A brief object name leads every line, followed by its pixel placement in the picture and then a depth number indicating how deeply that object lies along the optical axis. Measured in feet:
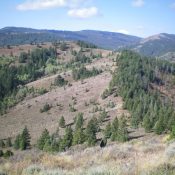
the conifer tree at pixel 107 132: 214.01
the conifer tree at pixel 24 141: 240.12
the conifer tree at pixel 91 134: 193.63
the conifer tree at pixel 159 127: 193.77
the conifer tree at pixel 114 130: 197.56
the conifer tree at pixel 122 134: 186.19
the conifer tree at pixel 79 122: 262.88
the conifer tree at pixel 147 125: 219.61
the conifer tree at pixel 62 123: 322.96
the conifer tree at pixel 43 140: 217.15
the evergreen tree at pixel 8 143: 270.87
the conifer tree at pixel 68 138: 199.08
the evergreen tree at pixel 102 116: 311.47
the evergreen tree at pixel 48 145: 187.42
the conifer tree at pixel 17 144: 246.68
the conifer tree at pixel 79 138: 203.10
